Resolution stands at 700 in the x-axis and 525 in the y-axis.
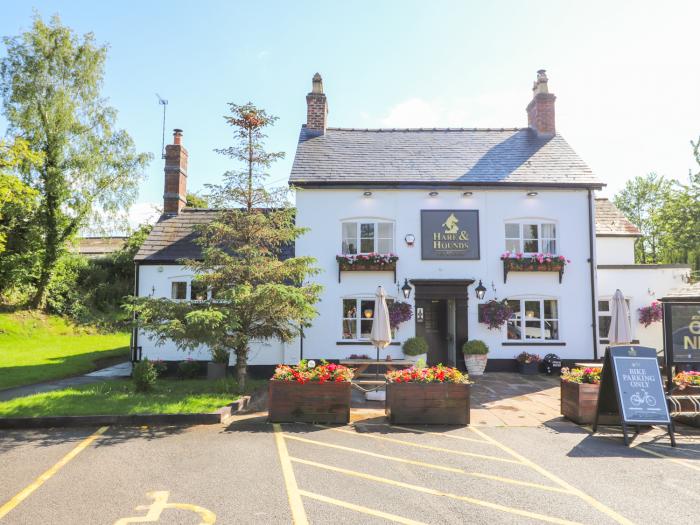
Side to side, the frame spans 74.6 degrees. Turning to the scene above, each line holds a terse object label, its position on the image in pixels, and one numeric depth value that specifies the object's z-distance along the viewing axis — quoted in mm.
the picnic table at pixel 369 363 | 11672
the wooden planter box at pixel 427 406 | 8695
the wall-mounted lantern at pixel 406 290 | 15078
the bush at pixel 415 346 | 14719
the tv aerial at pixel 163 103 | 29672
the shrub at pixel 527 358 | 14961
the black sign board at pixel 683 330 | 9977
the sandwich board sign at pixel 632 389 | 7758
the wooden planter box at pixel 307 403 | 8734
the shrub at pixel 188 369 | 14391
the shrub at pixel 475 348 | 14742
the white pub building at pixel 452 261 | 15297
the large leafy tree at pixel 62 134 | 21219
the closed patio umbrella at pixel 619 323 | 11305
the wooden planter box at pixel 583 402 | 8812
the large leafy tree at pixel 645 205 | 40719
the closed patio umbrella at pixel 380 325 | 11547
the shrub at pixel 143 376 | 10812
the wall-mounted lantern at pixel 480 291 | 15172
